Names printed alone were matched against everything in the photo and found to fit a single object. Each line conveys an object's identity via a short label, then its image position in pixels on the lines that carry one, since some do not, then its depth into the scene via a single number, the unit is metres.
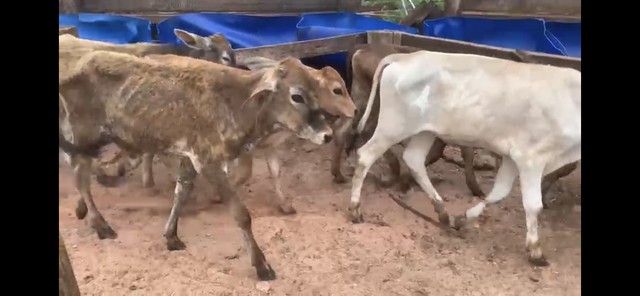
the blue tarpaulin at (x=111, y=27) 3.86
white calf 3.43
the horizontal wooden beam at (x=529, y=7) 2.84
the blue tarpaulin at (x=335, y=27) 4.91
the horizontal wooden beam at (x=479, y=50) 3.29
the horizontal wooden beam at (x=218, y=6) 5.49
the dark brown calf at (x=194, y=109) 3.39
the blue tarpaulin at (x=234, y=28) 5.24
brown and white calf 4.23
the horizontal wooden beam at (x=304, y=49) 4.48
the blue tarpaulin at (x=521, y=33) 3.22
